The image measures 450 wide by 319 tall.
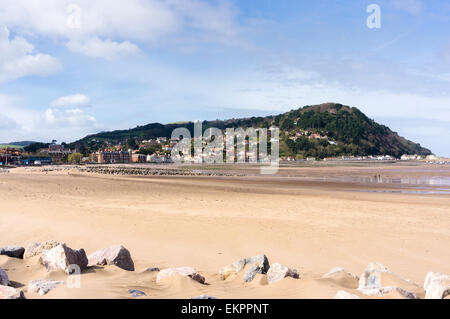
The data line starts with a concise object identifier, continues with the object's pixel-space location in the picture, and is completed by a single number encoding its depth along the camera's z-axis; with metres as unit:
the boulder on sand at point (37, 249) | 6.57
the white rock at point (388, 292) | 4.12
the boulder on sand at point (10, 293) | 3.90
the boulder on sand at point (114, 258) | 6.24
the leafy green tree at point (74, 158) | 154.75
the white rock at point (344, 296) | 3.83
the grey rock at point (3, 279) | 4.73
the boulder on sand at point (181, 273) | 5.54
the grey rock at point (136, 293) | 4.50
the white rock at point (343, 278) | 5.21
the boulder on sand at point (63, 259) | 5.56
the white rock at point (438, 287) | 4.13
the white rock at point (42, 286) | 4.39
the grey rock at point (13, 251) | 6.58
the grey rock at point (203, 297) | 4.24
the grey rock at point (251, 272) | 5.64
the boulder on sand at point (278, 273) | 5.38
